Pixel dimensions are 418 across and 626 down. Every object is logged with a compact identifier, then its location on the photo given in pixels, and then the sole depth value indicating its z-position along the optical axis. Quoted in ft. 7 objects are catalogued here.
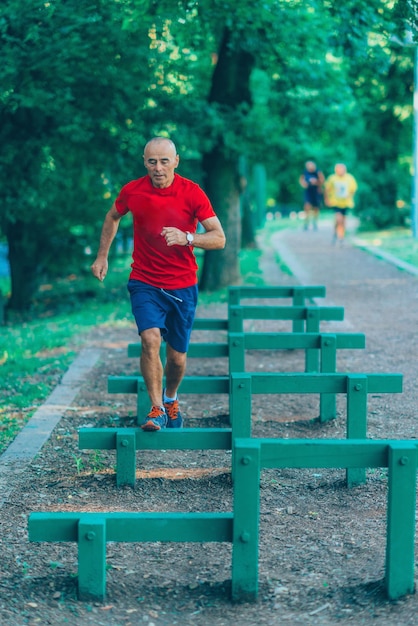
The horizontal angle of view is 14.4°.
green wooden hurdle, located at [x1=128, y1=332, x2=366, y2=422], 36.61
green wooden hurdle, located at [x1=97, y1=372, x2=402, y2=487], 29.32
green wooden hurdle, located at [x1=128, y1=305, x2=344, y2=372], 42.79
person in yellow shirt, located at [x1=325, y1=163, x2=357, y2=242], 117.36
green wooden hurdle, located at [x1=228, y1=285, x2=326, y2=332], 48.70
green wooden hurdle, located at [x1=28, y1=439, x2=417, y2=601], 21.95
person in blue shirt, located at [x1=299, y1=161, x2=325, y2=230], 148.35
